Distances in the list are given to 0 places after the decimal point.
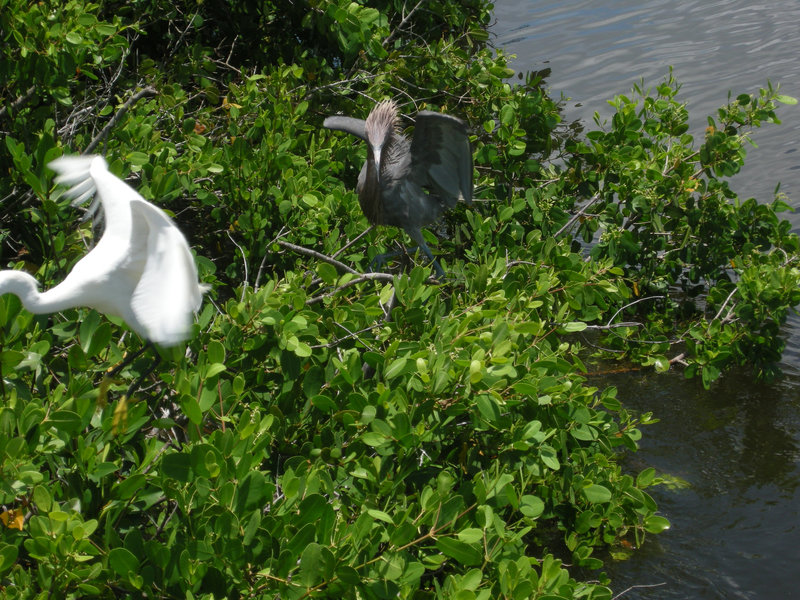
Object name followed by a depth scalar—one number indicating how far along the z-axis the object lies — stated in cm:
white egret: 700
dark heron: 801
